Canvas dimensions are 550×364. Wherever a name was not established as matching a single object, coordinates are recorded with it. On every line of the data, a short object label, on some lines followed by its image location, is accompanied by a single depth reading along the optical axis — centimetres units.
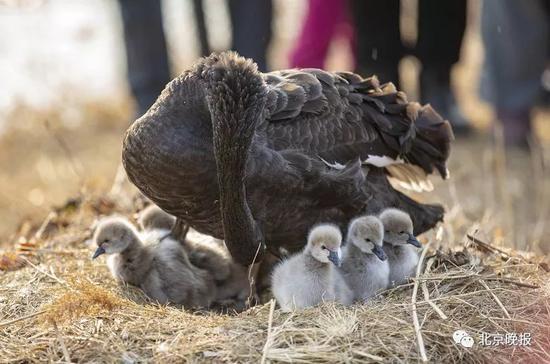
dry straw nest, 812
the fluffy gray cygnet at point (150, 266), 1022
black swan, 884
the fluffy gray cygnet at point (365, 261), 966
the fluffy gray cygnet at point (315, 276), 944
